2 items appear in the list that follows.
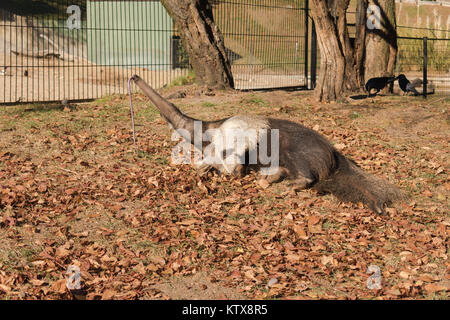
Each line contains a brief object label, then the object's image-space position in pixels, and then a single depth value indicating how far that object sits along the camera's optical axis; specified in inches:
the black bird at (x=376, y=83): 556.1
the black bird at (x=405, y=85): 600.7
